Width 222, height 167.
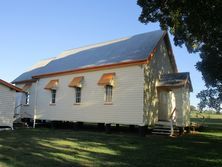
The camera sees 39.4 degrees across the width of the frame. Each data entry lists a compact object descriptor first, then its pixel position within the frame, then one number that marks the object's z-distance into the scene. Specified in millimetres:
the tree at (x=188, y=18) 15664
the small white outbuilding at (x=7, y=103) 24438
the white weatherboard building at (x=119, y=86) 21953
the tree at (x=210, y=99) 36344
